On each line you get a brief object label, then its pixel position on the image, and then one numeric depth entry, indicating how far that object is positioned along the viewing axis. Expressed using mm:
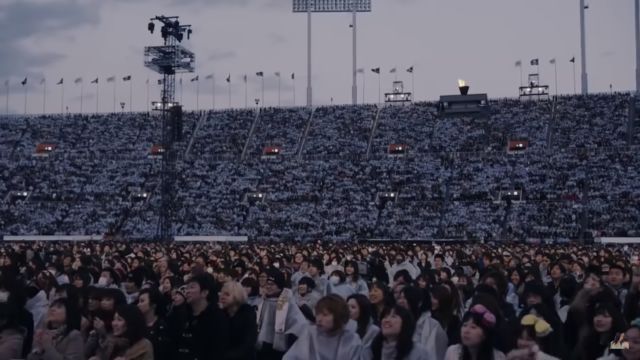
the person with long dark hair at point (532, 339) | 6074
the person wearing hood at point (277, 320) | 9148
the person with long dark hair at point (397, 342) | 6406
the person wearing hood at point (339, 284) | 11790
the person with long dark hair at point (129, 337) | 6641
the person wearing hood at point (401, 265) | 17250
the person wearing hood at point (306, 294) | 10211
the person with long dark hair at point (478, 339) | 6242
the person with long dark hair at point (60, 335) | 7145
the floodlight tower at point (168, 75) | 41406
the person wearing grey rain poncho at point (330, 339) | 6539
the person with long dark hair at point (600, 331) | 7230
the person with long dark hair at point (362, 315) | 7867
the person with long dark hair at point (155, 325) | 8008
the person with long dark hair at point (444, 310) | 8163
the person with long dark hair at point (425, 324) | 7480
